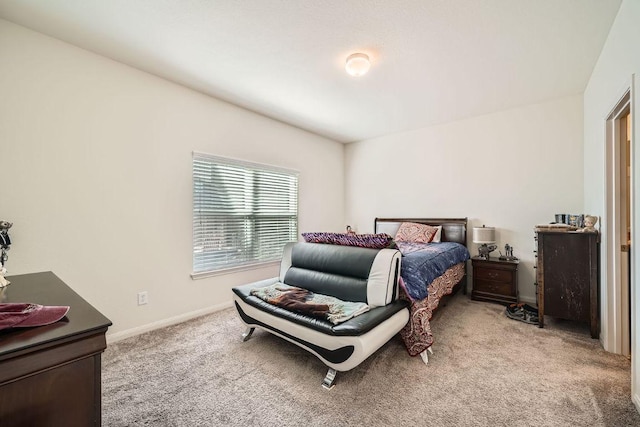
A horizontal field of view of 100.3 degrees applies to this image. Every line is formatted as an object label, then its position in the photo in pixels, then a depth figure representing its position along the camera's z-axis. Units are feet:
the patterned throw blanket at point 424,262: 7.50
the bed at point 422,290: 7.18
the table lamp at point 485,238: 11.76
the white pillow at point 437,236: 13.07
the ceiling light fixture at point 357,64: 7.85
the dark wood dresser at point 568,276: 8.19
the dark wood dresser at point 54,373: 2.42
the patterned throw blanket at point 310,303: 6.31
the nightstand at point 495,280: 11.21
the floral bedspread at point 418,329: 7.11
